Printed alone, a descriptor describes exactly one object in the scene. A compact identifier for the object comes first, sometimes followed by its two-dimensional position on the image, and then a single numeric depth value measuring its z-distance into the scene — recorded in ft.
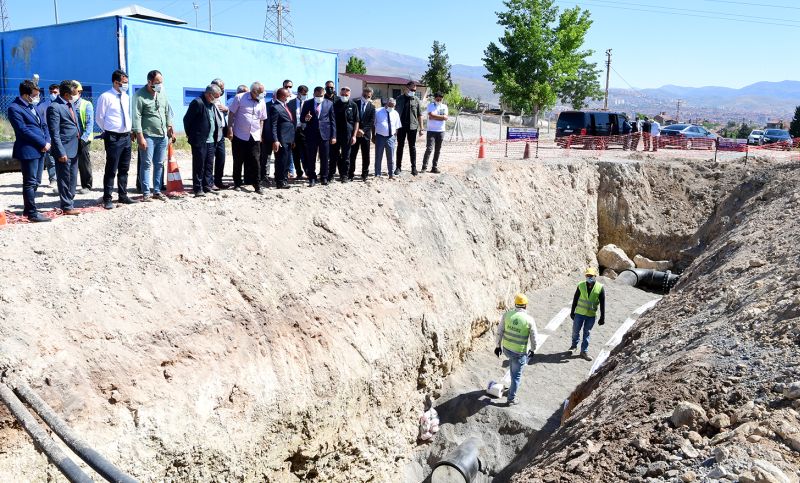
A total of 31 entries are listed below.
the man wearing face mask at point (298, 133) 40.04
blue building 69.92
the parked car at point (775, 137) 111.08
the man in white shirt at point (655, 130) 92.19
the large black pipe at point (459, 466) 32.83
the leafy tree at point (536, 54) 148.87
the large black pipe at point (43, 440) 18.61
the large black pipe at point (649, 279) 64.80
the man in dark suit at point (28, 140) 29.04
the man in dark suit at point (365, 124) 42.01
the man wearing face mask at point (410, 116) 44.60
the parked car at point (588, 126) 91.04
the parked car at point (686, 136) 94.57
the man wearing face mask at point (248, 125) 35.83
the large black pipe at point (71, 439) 17.60
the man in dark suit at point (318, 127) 39.47
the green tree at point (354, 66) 201.18
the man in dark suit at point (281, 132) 37.04
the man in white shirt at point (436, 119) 46.91
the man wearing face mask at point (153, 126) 32.68
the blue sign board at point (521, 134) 78.83
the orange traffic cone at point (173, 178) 36.58
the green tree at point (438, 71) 195.21
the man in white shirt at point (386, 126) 43.60
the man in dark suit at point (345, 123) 40.45
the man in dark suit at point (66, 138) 30.60
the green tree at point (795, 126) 153.34
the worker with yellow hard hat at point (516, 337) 36.40
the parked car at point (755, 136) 114.30
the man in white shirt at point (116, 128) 31.45
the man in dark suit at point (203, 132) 33.88
